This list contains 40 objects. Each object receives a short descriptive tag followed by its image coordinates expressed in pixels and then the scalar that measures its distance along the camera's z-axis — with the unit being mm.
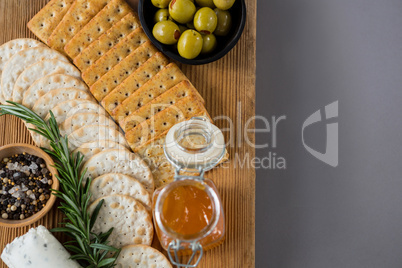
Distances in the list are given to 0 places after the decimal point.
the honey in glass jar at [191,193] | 566
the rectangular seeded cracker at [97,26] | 651
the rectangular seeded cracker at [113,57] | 648
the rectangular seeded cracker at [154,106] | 643
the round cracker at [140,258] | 624
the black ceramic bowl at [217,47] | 628
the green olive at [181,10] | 614
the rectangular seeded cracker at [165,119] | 640
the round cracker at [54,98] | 642
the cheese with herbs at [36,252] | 604
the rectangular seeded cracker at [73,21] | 651
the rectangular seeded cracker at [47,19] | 656
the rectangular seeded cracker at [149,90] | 646
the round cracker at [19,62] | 647
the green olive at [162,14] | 630
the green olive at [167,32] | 621
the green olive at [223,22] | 630
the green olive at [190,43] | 615
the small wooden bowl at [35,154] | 611
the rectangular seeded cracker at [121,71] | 648
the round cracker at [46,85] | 644
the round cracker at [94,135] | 641
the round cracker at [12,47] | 651
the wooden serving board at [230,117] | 644
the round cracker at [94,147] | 640
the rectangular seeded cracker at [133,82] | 647
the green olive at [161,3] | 625
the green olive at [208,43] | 628
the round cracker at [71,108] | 642
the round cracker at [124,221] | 628
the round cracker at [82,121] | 642
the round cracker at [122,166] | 638
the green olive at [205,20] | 615
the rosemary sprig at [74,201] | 609
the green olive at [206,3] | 627
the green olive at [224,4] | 616
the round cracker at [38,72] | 645
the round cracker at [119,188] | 633
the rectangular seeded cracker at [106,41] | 649
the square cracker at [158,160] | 643
